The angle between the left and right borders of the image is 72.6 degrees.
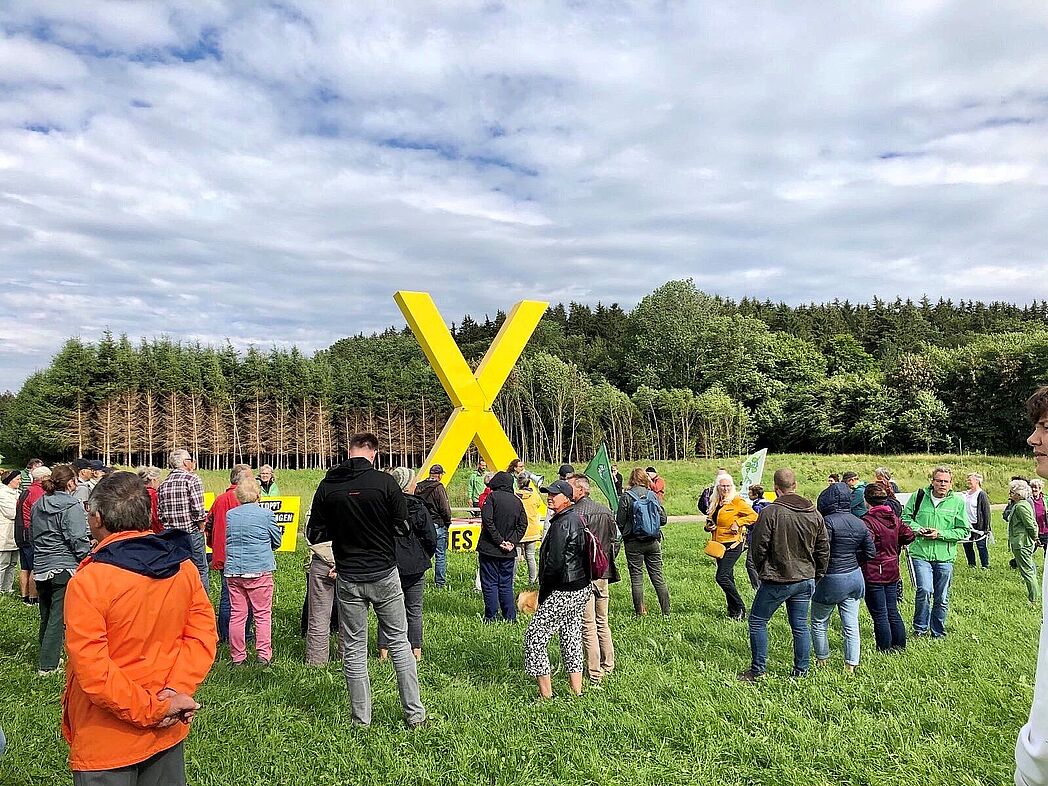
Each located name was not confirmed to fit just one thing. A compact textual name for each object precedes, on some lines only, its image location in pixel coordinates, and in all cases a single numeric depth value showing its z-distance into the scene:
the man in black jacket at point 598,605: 6.38
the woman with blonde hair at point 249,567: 6.83
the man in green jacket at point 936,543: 7.66
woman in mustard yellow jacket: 8.88
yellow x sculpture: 15.02
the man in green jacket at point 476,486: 15.59
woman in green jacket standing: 8.95
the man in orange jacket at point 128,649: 2.88
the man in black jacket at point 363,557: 5.30
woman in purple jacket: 7.16
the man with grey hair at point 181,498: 7.40
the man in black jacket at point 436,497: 8.57
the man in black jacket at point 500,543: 8.42
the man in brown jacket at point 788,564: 6.23
